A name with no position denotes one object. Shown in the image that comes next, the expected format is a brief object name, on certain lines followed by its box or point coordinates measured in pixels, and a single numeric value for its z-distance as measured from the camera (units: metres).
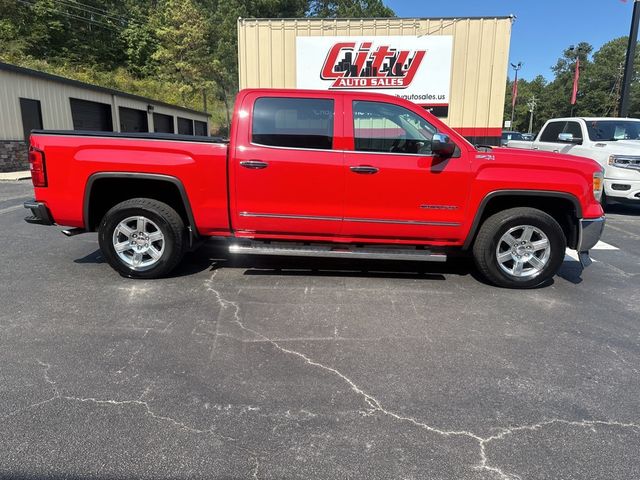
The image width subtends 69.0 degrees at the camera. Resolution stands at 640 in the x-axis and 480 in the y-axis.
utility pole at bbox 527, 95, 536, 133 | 84.66
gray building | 16.61
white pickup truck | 9.01
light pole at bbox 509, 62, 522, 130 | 62.54
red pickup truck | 4.71
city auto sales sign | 11.81
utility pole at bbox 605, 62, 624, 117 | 69.83
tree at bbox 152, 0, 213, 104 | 37.44
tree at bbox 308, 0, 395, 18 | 44.84
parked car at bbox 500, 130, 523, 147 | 22.45
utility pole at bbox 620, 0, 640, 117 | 13.40
